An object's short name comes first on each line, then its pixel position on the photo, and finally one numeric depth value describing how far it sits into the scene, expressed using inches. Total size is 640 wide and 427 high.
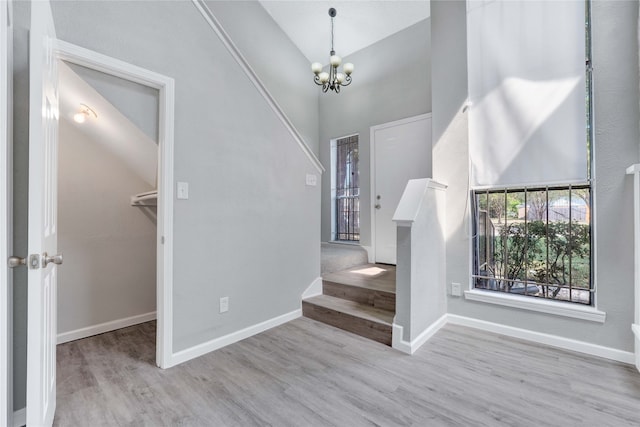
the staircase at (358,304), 100.0
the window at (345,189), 186.4
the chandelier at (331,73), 140.3
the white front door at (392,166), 151.8
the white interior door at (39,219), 45.5
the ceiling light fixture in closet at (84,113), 84.7
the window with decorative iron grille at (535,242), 93.3
